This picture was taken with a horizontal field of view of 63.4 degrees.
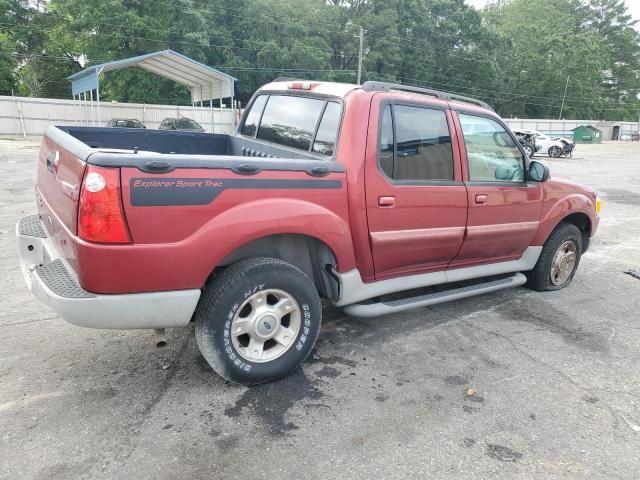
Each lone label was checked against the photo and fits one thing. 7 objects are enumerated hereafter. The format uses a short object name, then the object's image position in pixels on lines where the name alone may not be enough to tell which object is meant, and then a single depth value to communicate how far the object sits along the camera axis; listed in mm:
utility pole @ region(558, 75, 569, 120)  67938
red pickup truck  2727
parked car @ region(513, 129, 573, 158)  28547
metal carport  22438
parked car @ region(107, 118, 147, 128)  20297
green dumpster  46906
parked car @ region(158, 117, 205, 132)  21823
